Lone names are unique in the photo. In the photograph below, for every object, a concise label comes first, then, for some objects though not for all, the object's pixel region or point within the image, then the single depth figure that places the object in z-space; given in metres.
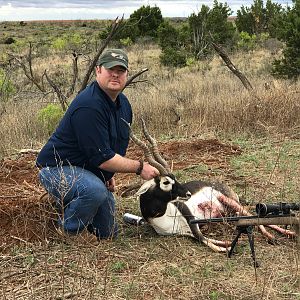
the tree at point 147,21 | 27.25
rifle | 3.67
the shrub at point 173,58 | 19.92
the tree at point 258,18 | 27.56
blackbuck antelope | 4.52
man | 4.18
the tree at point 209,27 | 20.28
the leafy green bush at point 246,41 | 24.08
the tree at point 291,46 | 13.14
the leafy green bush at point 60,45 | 28.29
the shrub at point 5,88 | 11.34
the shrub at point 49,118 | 9.03
